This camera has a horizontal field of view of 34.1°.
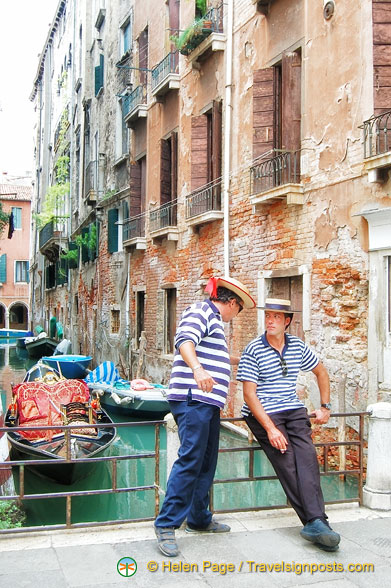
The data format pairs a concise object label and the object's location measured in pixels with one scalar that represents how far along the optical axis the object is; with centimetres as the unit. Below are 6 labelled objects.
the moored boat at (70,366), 1538
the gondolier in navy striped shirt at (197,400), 324
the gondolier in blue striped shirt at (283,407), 344
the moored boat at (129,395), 1084
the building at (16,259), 4012
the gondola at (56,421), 690
